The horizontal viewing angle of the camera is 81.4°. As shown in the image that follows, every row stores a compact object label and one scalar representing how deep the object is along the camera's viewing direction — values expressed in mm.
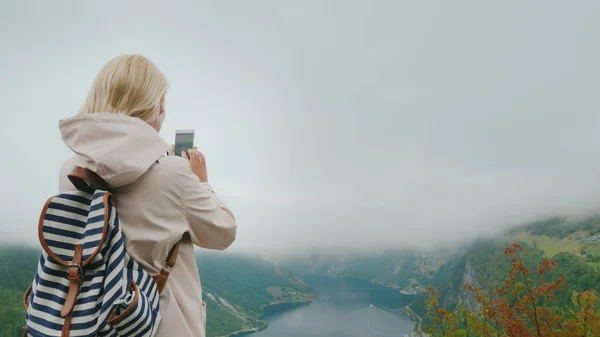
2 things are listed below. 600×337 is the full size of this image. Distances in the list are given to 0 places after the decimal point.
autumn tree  5426
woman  952
